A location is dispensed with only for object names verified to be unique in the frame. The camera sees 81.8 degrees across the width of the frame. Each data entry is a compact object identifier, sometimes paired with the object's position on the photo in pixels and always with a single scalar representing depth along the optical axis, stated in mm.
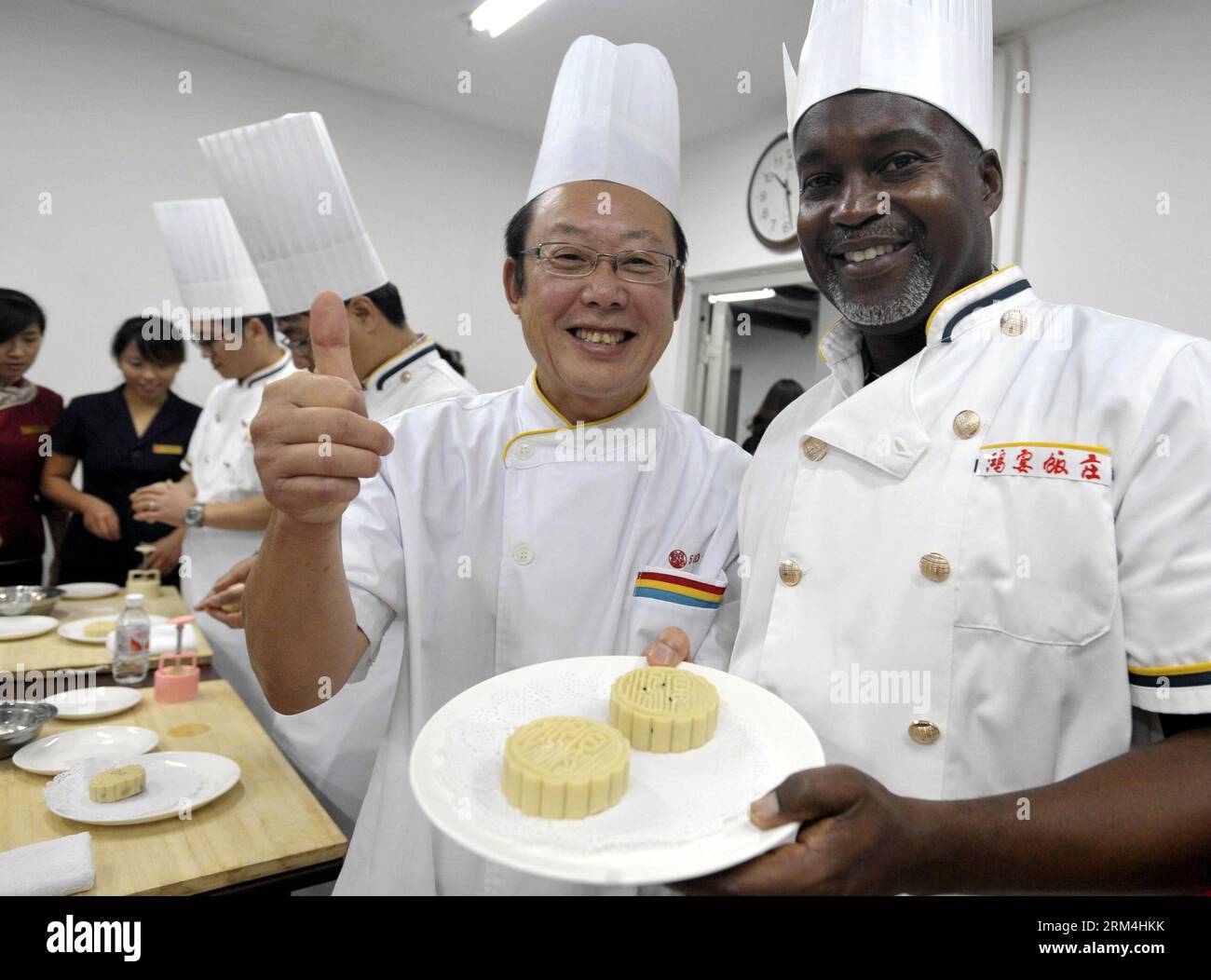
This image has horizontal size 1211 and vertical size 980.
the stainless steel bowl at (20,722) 1601
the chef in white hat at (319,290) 1929
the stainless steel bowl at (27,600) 2703
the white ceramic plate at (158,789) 1354
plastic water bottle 2150
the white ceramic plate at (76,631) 2445
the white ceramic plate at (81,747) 1567
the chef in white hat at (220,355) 3250
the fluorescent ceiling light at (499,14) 3699
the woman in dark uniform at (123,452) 3607
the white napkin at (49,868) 1103
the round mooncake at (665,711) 927
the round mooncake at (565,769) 777
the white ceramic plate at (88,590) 3064
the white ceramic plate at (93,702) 1842
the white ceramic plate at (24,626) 2469
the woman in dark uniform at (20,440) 3332
